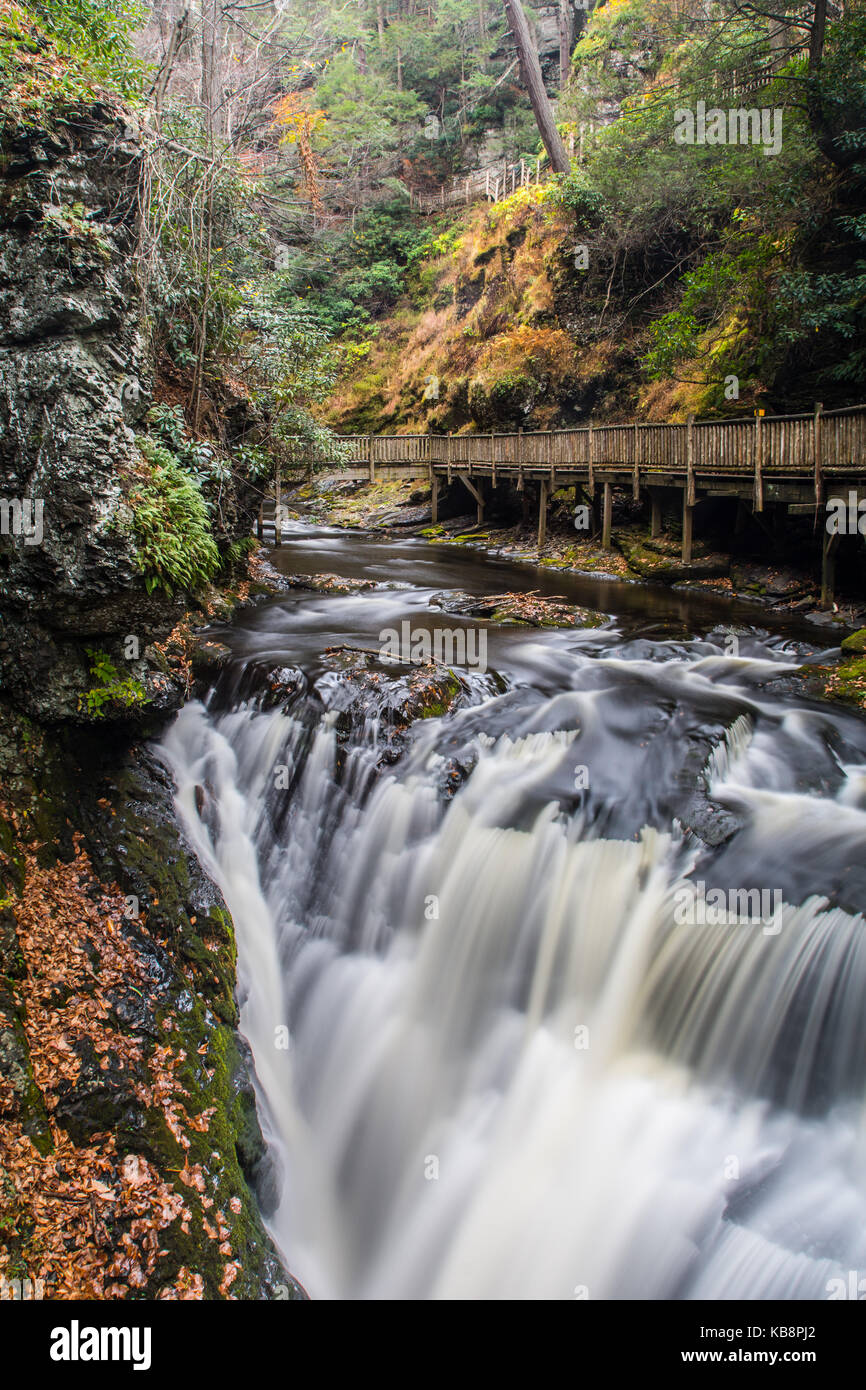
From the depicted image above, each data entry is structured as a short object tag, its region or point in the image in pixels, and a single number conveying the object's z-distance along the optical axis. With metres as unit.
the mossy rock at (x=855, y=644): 11.16
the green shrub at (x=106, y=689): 6.72
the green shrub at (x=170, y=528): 6.46
